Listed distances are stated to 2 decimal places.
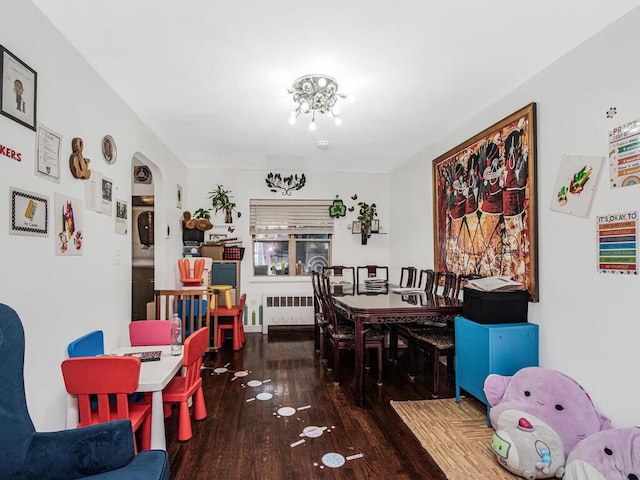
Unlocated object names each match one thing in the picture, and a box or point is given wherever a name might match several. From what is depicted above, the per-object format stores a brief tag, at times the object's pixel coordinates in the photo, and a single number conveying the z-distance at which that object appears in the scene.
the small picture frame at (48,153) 1.98
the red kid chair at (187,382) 2.35
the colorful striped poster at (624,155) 1.98
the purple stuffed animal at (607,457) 1.66
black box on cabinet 2.66
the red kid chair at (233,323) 4.62
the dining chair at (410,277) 4.68
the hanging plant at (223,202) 5.50
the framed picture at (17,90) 1.71
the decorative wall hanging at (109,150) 2.76
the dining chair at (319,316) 4.03
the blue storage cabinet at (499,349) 2.58
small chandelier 2.69
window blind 5.76
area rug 2.13
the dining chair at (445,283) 3.69
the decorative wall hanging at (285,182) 5.73
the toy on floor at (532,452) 2.00
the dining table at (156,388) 1.95
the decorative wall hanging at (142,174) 4.85
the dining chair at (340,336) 3.42
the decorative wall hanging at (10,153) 1.71
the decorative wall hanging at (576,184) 2.24
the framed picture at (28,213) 1.77
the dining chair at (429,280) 4.09
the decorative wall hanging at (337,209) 5.84
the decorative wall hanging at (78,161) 2.29
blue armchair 1.38
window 5.79
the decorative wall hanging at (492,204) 2.75
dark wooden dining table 3.05
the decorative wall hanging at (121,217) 2.96
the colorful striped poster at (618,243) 1.98
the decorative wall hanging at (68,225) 2.13
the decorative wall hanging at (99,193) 2.51
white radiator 5.57
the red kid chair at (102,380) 1.83
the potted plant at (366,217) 5.69
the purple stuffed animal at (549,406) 2.06
